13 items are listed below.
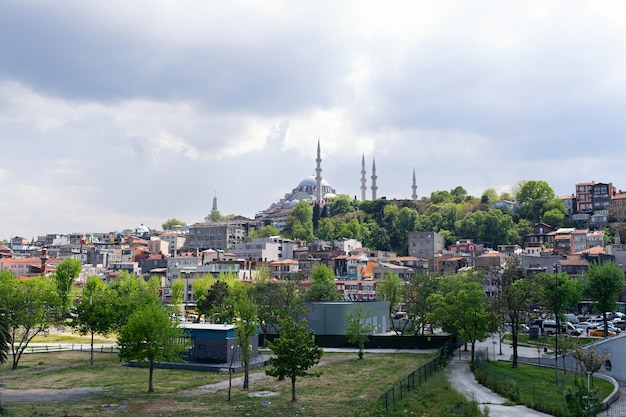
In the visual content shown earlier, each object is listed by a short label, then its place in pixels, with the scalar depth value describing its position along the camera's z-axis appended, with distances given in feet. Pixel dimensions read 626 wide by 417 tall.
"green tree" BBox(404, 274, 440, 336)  168.76
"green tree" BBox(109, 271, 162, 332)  144.66
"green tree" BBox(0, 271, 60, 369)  137.80
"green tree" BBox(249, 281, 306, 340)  164.35
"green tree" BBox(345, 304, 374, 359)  143.17
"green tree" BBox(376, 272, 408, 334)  208.03
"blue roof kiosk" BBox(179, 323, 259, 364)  128.77
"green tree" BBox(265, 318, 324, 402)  89.30
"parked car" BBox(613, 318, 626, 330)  179.22
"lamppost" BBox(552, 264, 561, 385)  99.79
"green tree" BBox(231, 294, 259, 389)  99.40
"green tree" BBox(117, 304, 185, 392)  100.42
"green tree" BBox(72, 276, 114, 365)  143.64
